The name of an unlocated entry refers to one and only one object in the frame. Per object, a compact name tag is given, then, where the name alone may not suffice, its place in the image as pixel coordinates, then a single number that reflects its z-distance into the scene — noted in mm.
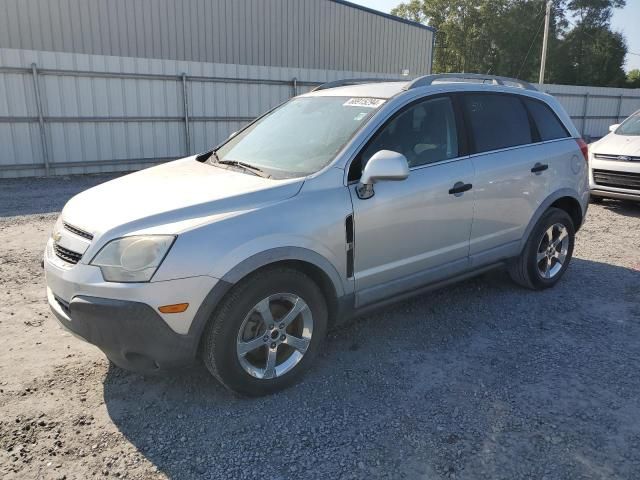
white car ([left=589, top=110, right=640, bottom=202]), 8094
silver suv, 2758
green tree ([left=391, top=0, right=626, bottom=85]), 45094
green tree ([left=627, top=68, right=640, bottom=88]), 45094
